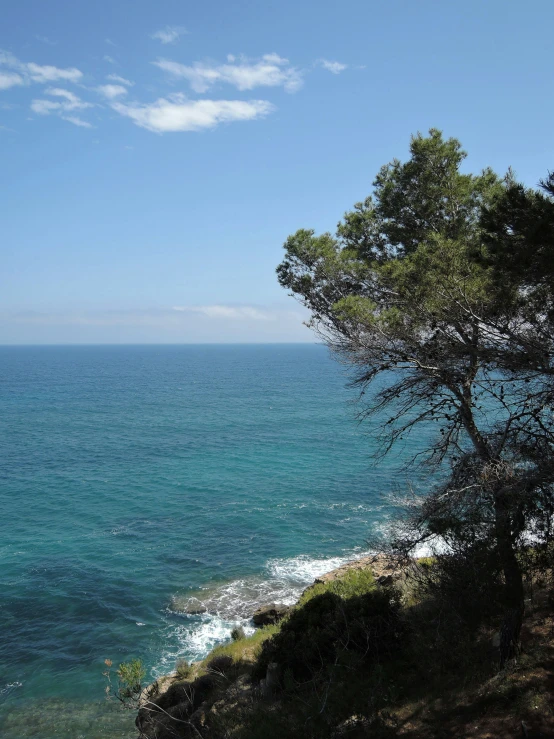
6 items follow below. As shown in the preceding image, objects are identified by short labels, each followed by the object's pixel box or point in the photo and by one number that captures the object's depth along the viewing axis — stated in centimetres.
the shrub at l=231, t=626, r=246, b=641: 1880
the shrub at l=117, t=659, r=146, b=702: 1227
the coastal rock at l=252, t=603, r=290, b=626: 2081
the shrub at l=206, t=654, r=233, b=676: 1551
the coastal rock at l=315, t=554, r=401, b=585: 2147
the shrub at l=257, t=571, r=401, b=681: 1181
